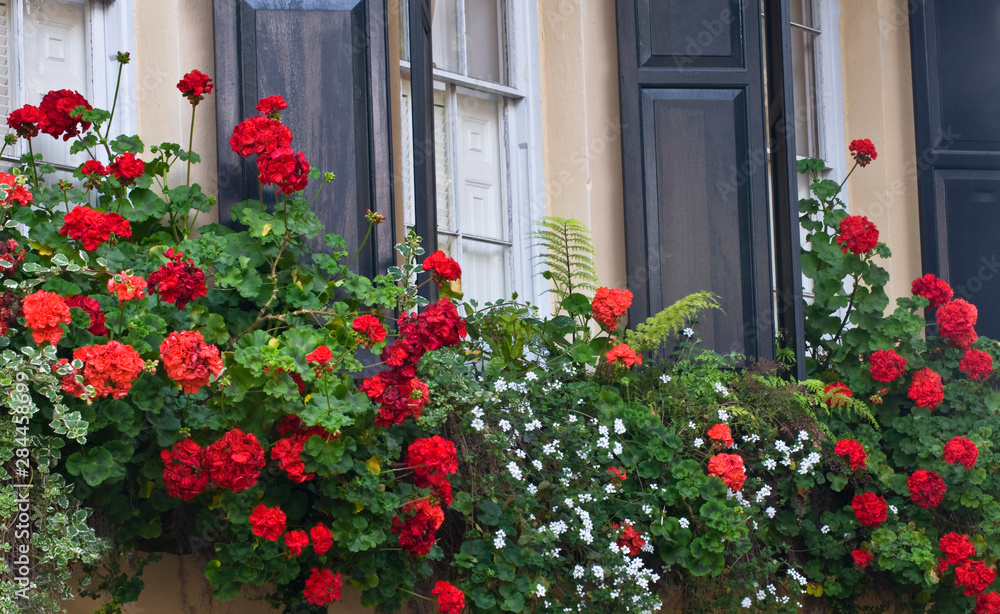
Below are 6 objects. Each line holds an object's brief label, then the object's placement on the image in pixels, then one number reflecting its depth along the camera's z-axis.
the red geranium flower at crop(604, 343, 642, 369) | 7.41
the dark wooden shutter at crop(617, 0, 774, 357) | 8.65
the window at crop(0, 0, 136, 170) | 6.79
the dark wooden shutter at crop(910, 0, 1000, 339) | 10.52
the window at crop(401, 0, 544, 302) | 8.78
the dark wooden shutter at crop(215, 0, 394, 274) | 6.88
